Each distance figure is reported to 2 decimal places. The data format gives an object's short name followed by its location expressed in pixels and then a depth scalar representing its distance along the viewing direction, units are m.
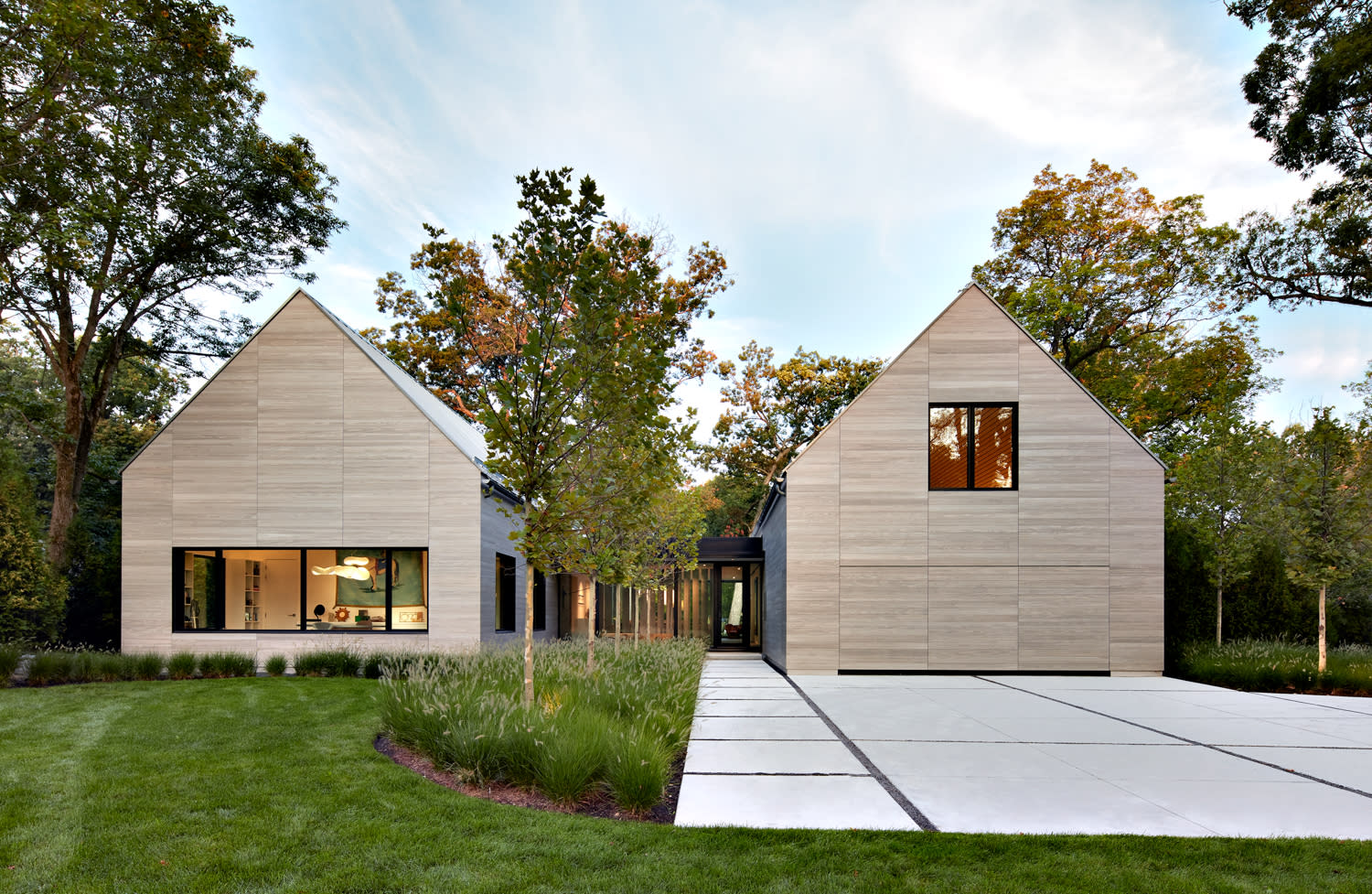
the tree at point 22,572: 10.26
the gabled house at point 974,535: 11.37
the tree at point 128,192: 10.01
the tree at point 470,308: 19.59
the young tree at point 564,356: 5.44
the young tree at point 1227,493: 11.71
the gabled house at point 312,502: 11.52
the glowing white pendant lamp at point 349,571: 11.86
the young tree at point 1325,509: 9.95
